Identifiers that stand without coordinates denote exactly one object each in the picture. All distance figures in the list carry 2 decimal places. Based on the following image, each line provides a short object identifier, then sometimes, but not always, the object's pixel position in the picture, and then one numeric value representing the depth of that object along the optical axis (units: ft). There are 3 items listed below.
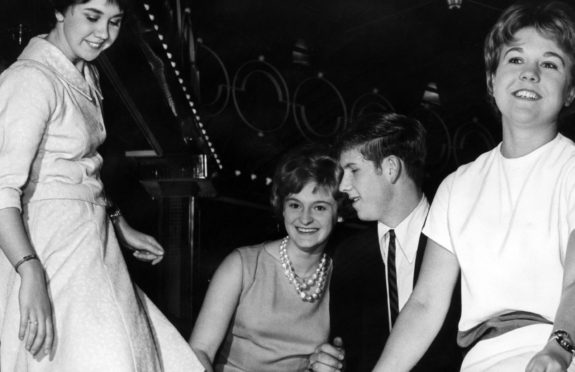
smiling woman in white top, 6.52
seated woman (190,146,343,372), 10.57
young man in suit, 10.14
